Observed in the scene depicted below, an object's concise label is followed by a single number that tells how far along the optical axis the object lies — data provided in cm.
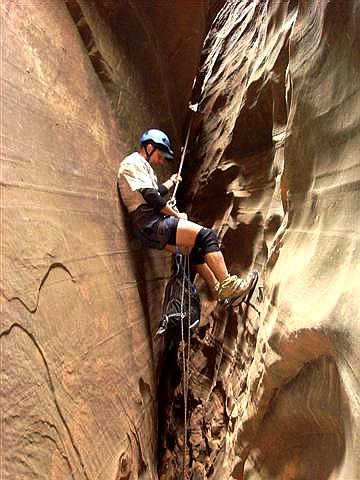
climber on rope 401
